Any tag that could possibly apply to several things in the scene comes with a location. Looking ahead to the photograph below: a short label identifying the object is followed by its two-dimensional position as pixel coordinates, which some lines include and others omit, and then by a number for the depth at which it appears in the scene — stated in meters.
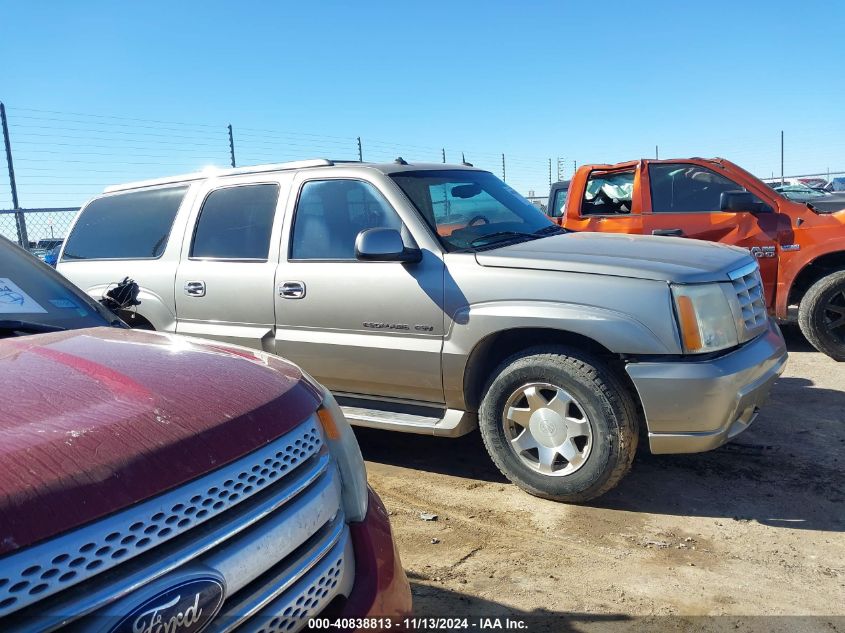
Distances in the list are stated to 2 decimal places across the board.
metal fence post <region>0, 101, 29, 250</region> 9.23
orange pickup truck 6.34
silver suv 3.35
